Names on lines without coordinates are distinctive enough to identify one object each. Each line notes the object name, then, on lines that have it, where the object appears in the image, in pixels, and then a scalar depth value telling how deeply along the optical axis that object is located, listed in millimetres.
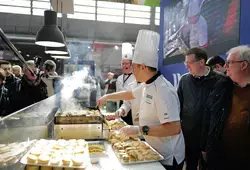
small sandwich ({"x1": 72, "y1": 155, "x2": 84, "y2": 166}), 1267
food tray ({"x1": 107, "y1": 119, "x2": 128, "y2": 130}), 2398
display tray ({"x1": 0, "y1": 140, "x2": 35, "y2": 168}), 1019
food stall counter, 1457
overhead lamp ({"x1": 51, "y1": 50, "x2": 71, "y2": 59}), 4807
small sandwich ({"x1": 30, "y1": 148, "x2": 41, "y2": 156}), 1343
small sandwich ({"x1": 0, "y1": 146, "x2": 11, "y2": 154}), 1016
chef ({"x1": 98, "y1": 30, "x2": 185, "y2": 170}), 1652
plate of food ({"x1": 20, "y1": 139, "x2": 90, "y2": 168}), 1260
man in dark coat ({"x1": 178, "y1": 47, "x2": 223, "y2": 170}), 2625
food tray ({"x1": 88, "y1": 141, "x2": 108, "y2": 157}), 1630
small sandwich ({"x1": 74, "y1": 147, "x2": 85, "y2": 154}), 1461
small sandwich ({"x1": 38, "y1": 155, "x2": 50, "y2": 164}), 1255
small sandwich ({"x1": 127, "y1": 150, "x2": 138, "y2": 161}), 1545
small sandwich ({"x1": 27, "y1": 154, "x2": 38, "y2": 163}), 1250
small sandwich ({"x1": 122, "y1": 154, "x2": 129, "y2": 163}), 1516
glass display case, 1056
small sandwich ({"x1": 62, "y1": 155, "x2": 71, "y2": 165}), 1271
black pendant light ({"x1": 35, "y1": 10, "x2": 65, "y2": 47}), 2830
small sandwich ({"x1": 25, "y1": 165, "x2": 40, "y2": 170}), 1251
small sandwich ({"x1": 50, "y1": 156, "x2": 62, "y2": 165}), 1267
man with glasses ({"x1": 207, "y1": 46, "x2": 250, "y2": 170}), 1878
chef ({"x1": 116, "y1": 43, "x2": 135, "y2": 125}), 3830
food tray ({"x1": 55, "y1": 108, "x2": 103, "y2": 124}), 2029
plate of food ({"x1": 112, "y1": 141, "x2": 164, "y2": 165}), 1533
